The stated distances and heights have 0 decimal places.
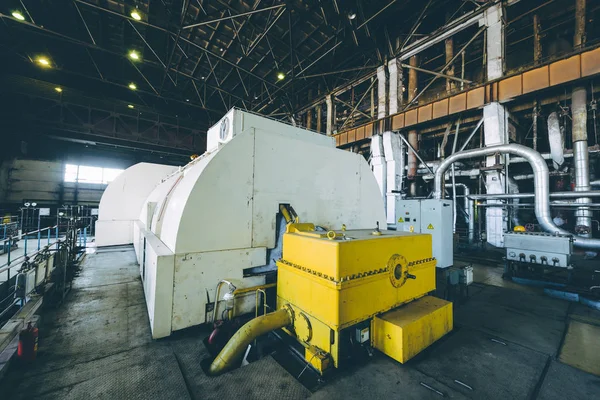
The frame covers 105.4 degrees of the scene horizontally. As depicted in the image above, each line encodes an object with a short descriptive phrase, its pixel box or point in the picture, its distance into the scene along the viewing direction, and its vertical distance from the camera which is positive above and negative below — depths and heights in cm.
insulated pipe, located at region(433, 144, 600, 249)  606 +55
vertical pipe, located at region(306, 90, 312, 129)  1438 +592
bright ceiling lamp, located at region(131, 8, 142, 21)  714 +610
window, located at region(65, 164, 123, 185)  1526 +221
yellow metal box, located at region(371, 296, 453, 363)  227 -127
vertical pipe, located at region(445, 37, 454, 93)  882 +603
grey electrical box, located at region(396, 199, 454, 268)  559 -35
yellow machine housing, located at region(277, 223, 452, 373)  217 -91
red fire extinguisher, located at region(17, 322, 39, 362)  221 -136
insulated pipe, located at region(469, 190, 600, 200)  605 +43
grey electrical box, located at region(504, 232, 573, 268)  446 -79
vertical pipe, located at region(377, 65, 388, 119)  1002 +509
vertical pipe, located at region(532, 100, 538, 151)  731 +299
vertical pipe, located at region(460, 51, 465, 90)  831 +516
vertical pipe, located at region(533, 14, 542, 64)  758 +582
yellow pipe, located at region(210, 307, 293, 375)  219 -133
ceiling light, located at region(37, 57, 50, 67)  936 +590
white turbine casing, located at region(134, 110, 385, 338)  266 -6
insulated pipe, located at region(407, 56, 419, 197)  962 +293
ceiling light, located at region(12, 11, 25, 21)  704 +589
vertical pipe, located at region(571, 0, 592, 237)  640 +188
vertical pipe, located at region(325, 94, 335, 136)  1284 +533
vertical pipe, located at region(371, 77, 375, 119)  1084 +509
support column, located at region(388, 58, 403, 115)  962 +521
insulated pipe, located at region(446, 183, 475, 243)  823 -35
